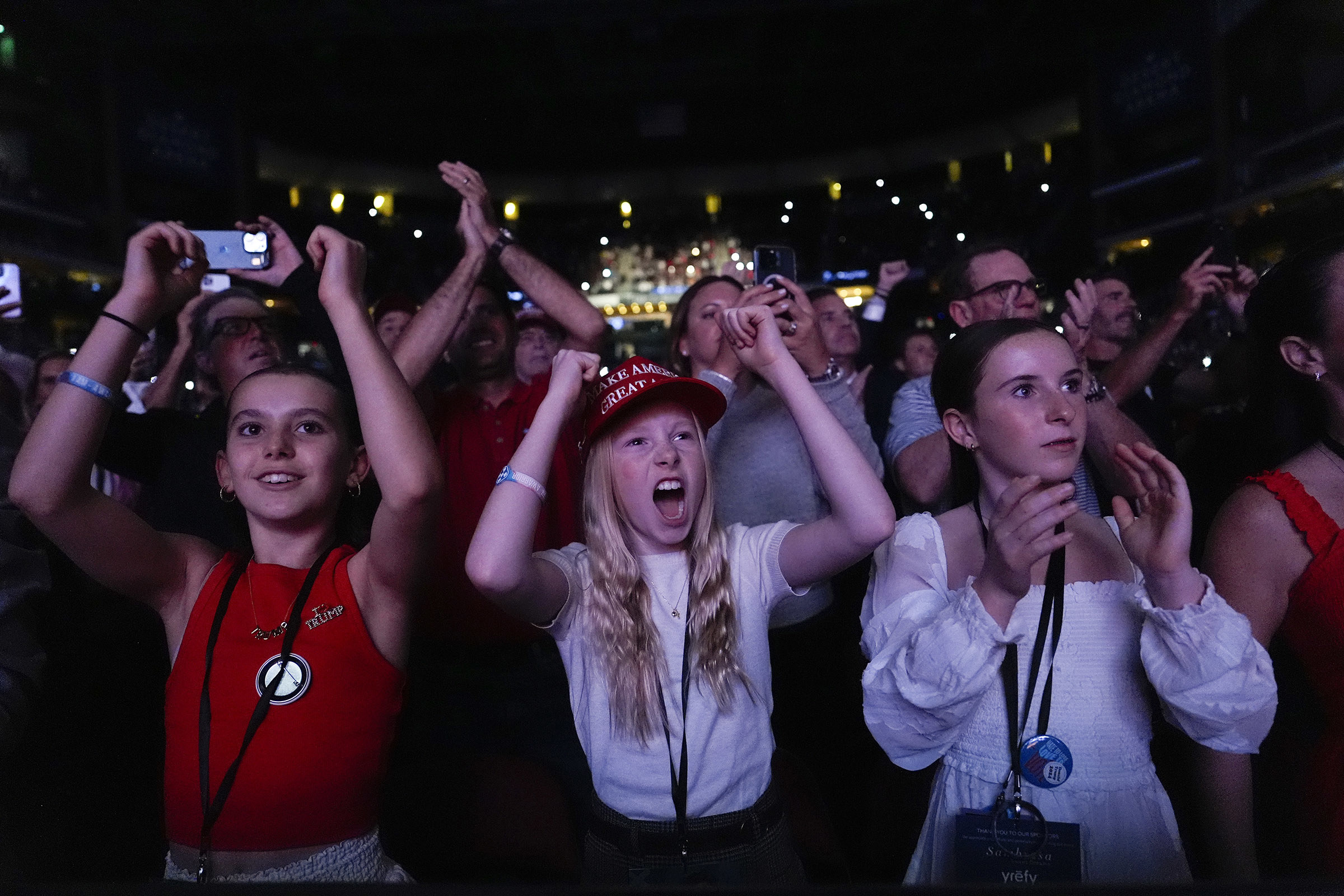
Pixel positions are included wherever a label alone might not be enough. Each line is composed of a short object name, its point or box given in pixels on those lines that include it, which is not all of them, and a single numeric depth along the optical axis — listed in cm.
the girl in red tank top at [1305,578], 125
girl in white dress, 113
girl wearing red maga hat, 129
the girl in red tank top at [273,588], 130
